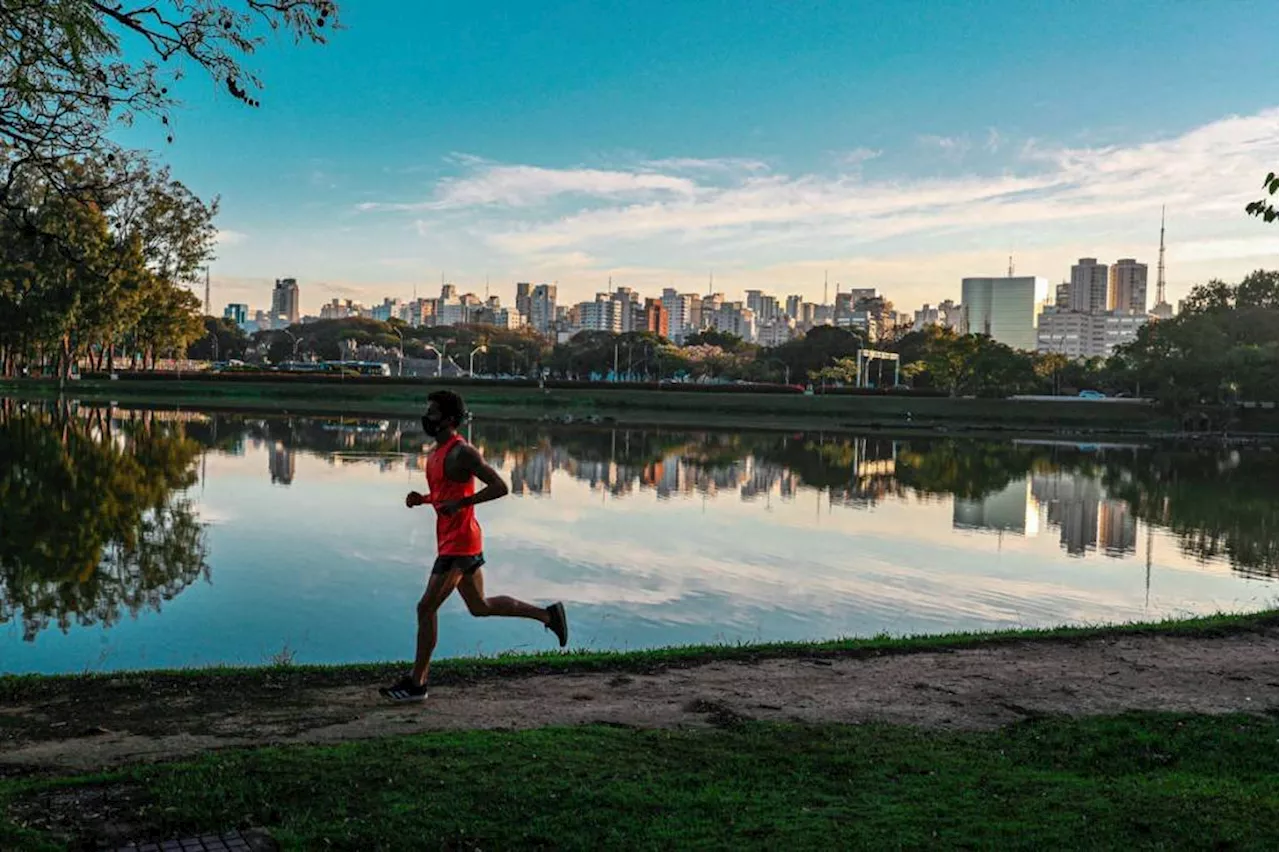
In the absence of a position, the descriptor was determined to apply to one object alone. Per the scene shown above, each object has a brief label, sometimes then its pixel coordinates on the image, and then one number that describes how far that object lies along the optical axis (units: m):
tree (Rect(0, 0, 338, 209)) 7.42
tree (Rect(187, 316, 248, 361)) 168.09
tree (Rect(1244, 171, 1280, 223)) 9.84
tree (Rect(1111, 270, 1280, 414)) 75.00
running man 7.58
